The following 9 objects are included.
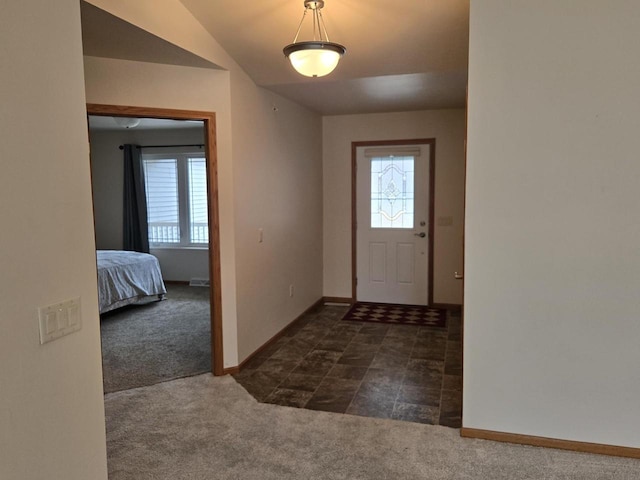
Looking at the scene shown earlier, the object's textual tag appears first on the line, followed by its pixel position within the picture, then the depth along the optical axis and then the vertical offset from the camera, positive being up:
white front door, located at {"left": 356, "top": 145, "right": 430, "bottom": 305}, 5.93 -0.29
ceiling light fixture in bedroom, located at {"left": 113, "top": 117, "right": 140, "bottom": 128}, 6.12 +1.07
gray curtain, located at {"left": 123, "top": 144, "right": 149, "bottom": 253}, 7.57 +0.01
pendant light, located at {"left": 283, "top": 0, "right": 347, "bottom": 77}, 2.65 +0.83
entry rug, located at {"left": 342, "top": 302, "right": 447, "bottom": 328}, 5.39 -1.34
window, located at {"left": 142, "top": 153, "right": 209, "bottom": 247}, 7.70 +0.11
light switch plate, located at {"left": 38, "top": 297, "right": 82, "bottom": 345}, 1.46 -0.36
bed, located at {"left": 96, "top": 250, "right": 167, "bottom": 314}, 5.64 -0.92
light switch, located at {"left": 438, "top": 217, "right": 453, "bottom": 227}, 5.84 -0.25
